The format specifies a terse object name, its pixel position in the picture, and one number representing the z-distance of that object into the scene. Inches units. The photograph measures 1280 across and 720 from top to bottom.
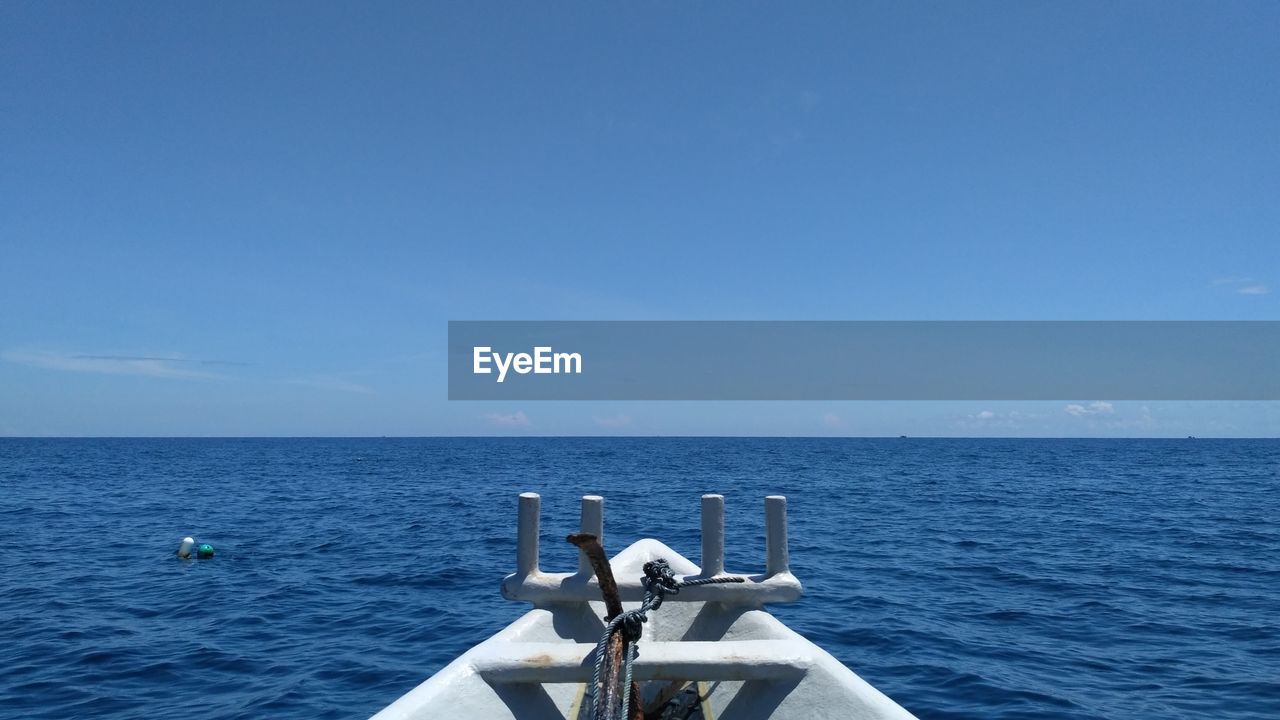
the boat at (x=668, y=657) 159.6
